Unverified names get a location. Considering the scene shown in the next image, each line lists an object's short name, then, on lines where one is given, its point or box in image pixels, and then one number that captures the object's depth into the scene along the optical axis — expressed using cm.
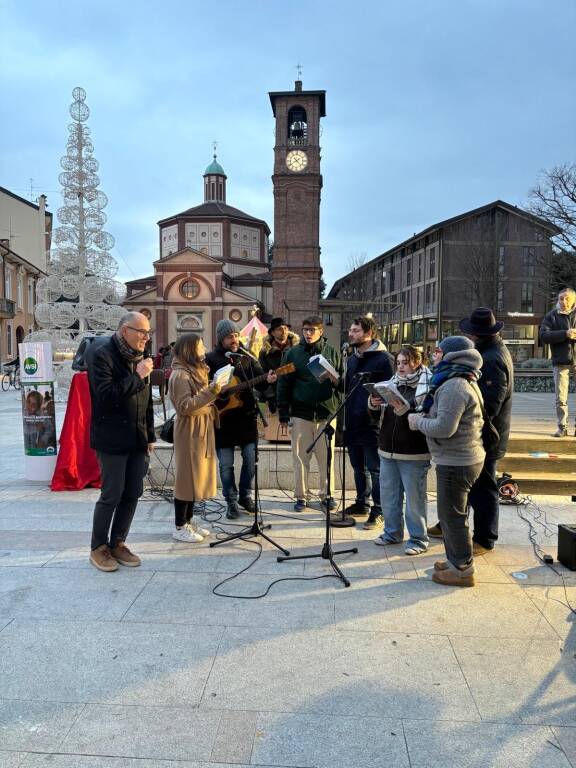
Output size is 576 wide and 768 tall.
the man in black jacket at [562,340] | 754
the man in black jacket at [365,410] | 555
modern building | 4181
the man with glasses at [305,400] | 579
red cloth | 681
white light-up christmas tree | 1978
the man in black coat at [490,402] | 461
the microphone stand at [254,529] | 488
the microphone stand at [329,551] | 433
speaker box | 439
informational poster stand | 706
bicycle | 2449
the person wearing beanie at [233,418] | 552
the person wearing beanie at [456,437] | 386
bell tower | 4472
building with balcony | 4209
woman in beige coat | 481
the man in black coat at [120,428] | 405
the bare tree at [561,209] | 2536
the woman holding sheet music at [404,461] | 475
